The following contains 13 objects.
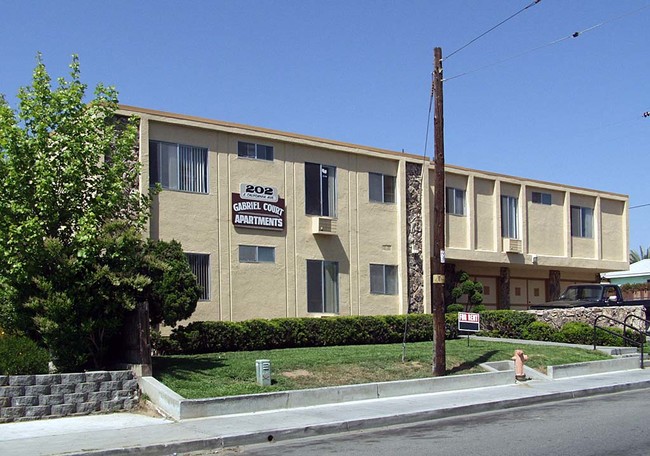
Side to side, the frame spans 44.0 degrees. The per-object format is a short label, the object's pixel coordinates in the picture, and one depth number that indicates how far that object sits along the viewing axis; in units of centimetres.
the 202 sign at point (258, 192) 2408
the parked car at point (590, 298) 2833
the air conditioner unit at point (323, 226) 2549
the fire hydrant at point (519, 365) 1903
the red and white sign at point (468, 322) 2123
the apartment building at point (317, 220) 2294
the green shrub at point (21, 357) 1391
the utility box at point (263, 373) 1562
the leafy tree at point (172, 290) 1831
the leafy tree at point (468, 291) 3062
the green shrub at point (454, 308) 2969
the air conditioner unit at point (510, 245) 3241
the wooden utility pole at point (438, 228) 1831
